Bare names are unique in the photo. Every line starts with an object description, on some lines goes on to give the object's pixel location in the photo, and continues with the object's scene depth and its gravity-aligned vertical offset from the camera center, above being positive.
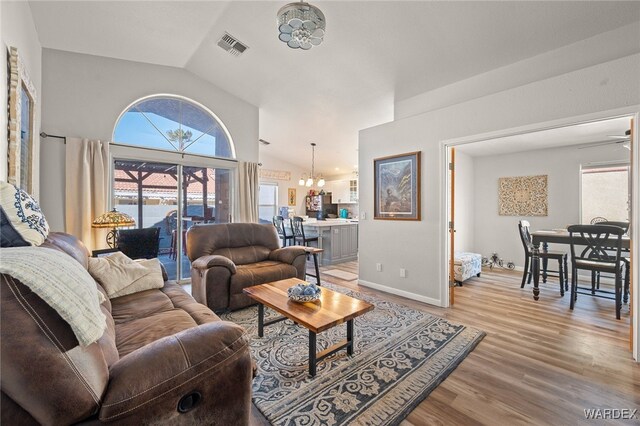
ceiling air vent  3.42 +2.17
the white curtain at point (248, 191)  4.89 +0.33
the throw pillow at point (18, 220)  1.19 -0.06
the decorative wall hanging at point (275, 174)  7.99 +1.08
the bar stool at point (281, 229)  5.67 -0.43
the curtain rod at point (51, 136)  3.25 +0.90
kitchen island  5.82 -0.65
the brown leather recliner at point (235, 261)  2.92 -0.64
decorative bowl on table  2.15 -0.68
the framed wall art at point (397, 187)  3.56 +0.32
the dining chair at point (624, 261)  3.28 -0.68
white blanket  0.78 -0.24
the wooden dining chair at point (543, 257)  3.69 -0.66
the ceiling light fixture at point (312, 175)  7.20 +1.16
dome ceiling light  2.15 +1.54
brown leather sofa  0.73 -0.57
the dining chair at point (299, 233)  5.23 -0.48
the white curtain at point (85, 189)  3.38 +0.26
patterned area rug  1.61 -1.19
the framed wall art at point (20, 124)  1.99 +0.72
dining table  3.50 -0.41
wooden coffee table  1.83 -0.75
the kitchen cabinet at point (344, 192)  8.72 +0.59
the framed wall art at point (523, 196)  4.98 +0.28
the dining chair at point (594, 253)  3.06 -0.50
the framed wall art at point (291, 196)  8.79 +0.44
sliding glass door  4.03 +0.17
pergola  3.99 +0.52
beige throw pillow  2.15 -0.56
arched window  3.96 +1.30
